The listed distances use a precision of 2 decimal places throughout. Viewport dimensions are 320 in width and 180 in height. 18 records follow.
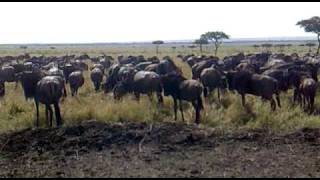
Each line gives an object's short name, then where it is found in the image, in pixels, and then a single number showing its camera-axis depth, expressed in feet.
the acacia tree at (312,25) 176.14
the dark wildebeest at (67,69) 91.90
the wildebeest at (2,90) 69.82
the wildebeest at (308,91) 55.18
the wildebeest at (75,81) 77.77
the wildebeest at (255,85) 57.93
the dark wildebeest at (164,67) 80.59
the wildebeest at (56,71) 78.60
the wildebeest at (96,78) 85.37
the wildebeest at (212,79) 69.72
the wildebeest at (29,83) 54.60
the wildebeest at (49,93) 49.57
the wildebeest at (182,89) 51.82
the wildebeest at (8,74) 89.76
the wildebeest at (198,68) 84.20
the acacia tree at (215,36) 254.06
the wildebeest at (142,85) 62.13
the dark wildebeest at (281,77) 64.34
